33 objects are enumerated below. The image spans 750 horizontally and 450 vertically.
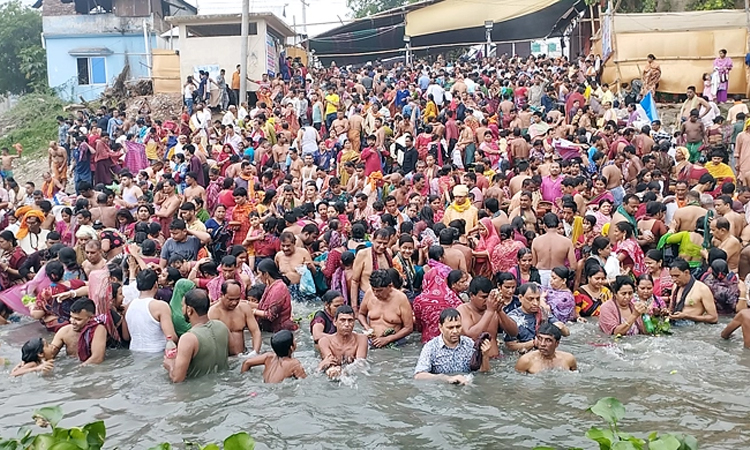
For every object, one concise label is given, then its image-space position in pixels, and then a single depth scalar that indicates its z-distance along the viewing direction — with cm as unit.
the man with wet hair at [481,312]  618
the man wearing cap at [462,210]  934
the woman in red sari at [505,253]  816
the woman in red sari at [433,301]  699
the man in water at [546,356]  597
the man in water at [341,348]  627
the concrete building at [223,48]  2178
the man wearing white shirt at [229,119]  1763
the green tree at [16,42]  3353
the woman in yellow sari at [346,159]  1366
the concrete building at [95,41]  2919
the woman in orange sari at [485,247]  827
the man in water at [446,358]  595
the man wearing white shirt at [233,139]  1541
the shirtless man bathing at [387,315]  695
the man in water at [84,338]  666
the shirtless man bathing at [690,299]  729
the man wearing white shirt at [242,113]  1826
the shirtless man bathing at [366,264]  766
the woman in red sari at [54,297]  755
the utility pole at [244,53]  1942
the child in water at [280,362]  586
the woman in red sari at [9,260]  880
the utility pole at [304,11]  3062
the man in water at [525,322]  655
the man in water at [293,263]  848
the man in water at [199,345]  596
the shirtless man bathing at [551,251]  809
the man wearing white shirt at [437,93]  1747
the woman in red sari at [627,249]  821
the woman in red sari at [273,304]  731
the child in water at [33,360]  642
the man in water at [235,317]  657
